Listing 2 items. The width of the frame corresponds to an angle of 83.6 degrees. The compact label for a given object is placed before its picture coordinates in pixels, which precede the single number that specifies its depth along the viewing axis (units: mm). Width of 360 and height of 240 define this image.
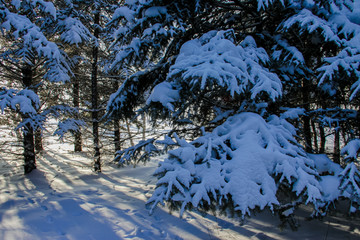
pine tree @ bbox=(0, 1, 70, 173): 5875
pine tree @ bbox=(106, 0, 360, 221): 2391
